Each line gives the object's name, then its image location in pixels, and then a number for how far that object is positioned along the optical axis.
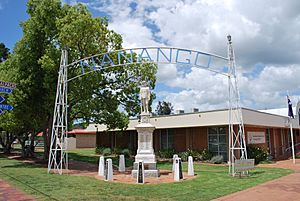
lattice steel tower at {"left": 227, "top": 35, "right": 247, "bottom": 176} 14.49
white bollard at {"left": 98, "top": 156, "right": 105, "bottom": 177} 14.40
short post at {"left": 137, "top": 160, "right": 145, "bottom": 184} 12.09
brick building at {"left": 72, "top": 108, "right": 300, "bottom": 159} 21.94
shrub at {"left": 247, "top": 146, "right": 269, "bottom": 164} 20.97
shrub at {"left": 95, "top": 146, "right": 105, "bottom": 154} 32.24
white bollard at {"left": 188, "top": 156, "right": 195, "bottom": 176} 14.31
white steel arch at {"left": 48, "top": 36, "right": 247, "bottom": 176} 14.88
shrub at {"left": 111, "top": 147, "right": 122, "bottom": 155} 29.77
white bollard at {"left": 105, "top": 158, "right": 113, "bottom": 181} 12.81
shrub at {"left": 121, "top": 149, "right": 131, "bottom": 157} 28.35
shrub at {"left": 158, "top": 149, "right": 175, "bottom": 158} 25.48
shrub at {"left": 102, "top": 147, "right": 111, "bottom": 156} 30.73
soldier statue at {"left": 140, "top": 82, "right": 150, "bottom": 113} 15.58
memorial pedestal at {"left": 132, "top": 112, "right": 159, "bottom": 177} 14.79
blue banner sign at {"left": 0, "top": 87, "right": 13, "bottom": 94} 9.80
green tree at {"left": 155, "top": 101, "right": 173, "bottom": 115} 75.88
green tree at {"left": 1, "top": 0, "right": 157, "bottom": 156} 17.42
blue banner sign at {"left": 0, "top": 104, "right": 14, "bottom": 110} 9.52
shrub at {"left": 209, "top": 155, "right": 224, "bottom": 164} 21.17
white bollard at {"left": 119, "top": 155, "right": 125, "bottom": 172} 16.62
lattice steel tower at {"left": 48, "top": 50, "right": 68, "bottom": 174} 15.28
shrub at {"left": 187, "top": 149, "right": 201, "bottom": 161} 22.95
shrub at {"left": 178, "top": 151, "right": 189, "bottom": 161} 23.11
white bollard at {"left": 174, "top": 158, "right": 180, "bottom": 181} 12.68
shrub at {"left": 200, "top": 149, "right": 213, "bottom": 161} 22.47
